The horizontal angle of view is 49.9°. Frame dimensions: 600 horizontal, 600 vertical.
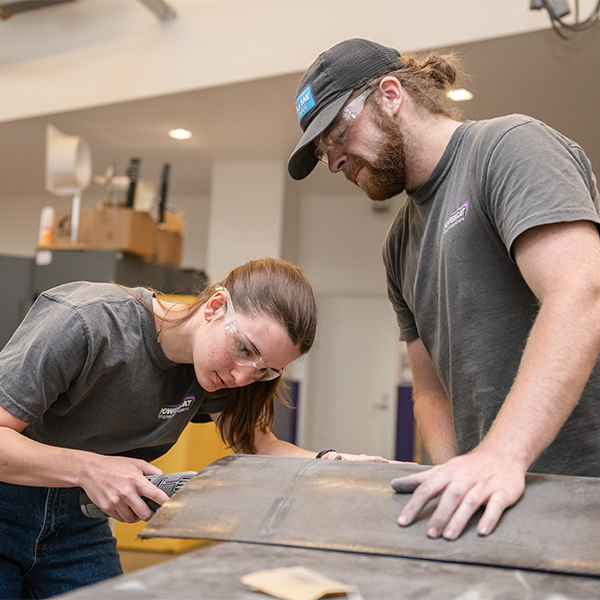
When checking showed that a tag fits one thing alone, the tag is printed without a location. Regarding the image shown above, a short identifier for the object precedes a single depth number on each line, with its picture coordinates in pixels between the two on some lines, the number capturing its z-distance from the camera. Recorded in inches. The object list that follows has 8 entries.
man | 31.6
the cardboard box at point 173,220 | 177.8
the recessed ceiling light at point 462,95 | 151.1
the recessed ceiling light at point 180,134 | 187.9
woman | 41.0
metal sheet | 27.4
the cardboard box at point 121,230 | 145.0
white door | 243.9
